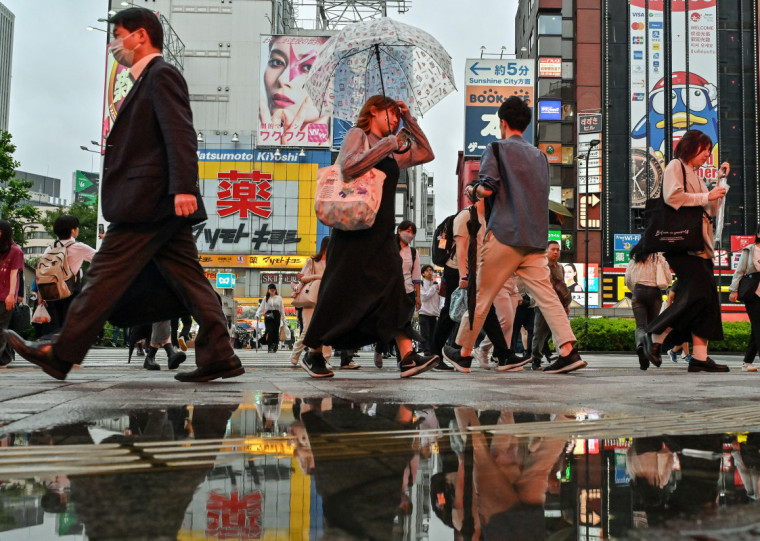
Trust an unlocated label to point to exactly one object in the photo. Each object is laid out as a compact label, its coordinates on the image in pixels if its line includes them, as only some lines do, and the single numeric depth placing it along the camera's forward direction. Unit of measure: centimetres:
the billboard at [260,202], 5478
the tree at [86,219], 5207
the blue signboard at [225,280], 5394
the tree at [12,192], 2927
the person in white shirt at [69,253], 747
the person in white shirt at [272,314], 1939
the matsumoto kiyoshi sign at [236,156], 5478
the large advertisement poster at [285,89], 4944
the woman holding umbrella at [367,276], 525
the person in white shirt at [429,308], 1251
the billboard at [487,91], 4484
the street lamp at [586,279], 2726
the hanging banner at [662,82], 5103
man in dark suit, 400
